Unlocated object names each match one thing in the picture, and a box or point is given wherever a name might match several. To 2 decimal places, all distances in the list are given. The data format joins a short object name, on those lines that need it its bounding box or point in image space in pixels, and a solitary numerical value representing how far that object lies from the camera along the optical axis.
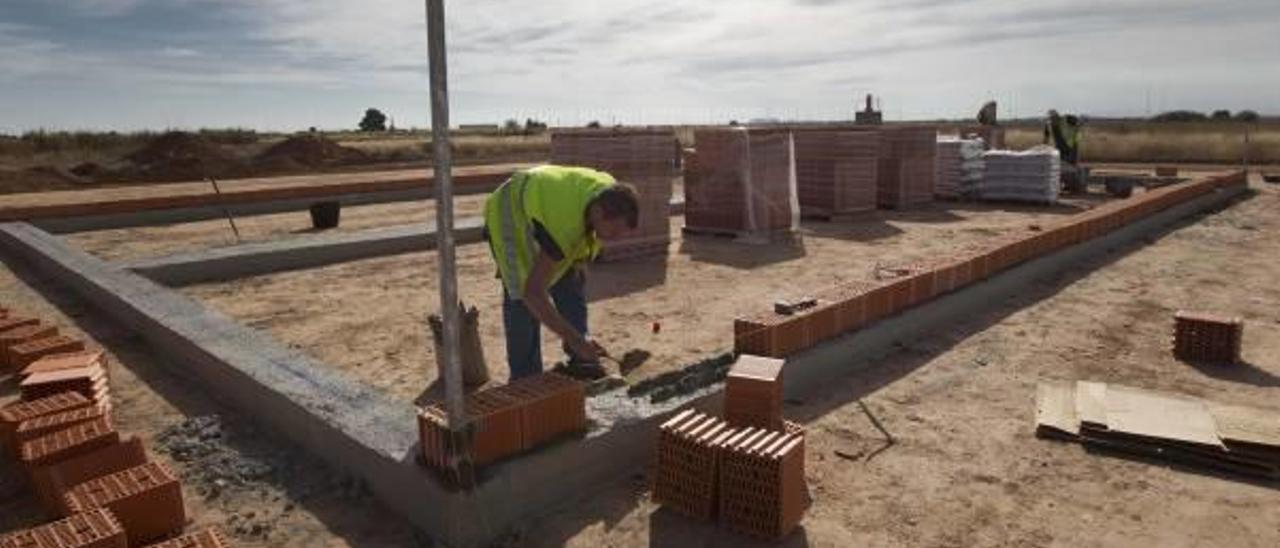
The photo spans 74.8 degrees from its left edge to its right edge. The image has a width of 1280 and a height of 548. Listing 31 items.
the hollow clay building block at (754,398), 4.06
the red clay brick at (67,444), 3.82
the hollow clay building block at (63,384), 4.80
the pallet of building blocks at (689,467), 3.65
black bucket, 13.10
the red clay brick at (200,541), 3.01
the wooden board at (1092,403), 4.53
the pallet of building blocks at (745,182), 10.76
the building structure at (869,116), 21.61
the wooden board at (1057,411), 4.55
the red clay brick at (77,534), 2.99
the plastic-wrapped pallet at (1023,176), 14.74
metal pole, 2.75
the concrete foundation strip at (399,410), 3.60
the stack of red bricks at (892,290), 5.24
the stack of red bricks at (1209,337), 5.82
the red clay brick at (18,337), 5.79
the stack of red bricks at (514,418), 3.53
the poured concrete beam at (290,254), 8.85
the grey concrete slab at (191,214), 13.22
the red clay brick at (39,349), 5.54
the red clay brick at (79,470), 3.74
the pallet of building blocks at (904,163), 14.34
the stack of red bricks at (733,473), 3.48
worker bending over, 4.12
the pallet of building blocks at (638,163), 9.92
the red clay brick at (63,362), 5.09
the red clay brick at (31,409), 4.31
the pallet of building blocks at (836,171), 12.75
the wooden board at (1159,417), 4.33
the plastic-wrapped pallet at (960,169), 15.52
